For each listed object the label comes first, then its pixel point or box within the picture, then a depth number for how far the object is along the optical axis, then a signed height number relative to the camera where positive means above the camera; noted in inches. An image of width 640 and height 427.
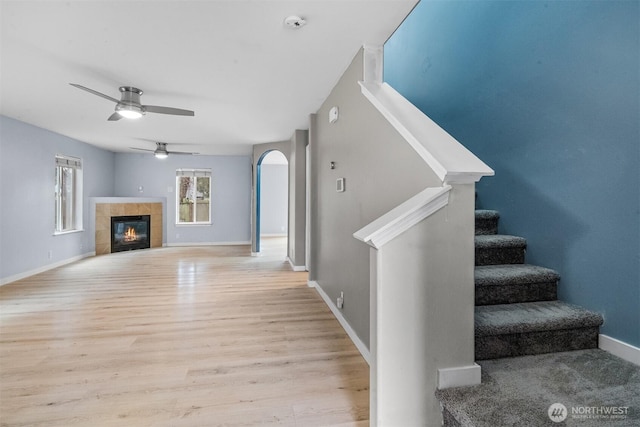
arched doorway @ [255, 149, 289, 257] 410.0 +17.1
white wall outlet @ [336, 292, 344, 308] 115.9 -35.1
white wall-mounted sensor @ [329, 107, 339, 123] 121.3 +40.9
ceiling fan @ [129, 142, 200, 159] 249.4 +50.7
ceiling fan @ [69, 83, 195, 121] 123.8 +43.6
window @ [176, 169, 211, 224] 326.0 +16.1
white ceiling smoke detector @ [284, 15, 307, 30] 78.6 +51.4
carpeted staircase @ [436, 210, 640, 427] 48.6 -30.0
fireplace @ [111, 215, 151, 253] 278.2 -22.0
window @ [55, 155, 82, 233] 225.3 +12.4
